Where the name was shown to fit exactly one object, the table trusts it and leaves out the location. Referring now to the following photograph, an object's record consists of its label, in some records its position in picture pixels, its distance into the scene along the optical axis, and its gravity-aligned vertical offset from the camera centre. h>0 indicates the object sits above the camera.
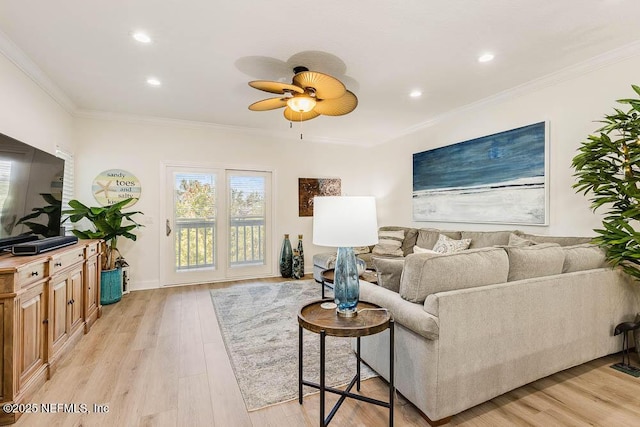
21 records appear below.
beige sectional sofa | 1.68 -0.66
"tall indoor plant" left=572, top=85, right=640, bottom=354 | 2.27 +0.26
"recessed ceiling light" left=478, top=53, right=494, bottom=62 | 2.81 +1.47
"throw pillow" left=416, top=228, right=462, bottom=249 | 4.17 -0.34
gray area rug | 2.11 -1.21
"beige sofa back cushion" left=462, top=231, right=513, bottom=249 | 3.50 -0.30
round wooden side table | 1.56 -0.61
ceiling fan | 2.60 +1.10
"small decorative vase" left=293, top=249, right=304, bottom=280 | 5.33 -0.99
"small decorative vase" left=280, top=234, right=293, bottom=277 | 5.38 -0.87
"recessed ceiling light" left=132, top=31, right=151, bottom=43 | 2.45 +1.43
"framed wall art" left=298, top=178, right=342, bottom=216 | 5.73 +0.41
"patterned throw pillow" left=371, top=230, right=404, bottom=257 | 4.69 -0.50
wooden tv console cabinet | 1.78 -0.77
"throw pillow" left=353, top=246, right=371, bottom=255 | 4.85 -0.63
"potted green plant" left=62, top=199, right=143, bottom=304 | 3.76 -0.30
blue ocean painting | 3.41 +0.44
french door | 4.82 -0.24
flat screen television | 2.19 +0.13
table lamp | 1.68 -0.12
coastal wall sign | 4.38 +0.33
